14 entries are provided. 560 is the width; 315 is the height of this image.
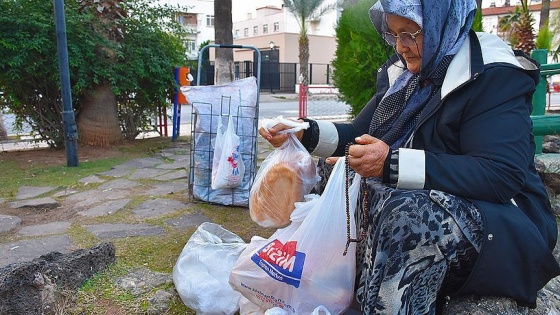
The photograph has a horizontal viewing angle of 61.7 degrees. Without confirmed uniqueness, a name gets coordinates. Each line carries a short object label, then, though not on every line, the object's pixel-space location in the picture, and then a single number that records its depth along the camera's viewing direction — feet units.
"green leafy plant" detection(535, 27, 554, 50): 25.89
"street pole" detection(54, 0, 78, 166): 16.51
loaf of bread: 7.07
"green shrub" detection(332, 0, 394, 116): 15.72
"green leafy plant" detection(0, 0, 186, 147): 18.11
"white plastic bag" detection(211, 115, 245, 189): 11.93
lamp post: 105.79
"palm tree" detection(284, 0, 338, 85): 90.38
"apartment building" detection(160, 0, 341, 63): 138.10
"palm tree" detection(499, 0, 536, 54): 39.92
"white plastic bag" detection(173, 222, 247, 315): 6.77
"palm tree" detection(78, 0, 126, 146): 20.63
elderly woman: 4.64
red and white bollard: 34.80
